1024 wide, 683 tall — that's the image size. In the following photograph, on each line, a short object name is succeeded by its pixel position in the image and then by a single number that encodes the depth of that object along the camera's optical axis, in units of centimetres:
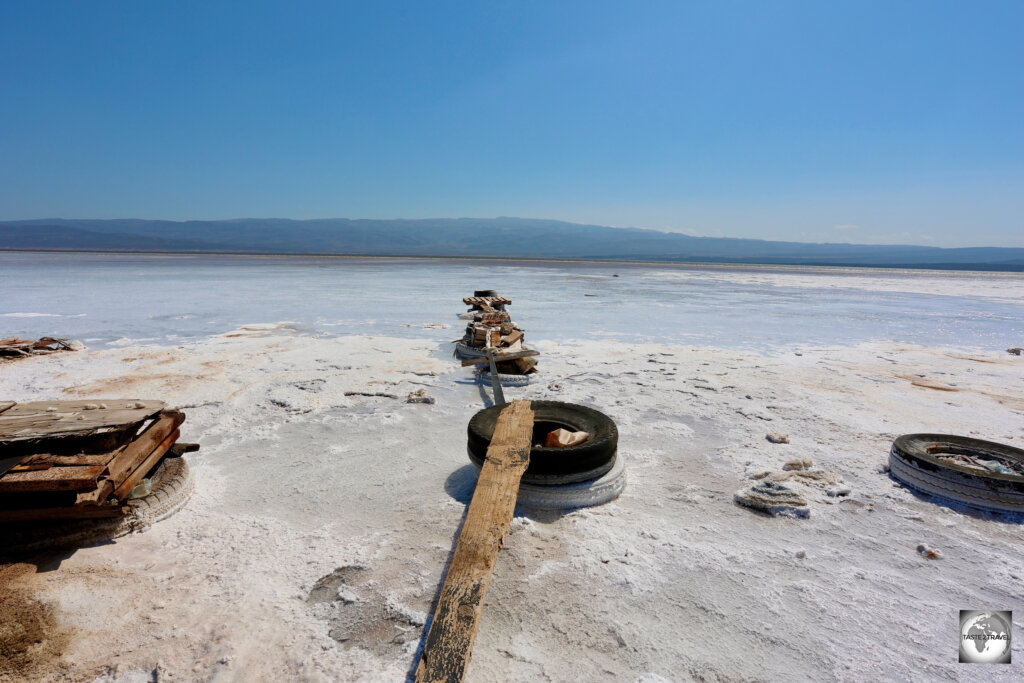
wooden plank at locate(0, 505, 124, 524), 292
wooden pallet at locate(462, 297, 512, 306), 1346
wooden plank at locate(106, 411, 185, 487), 313
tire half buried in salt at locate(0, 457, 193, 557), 296
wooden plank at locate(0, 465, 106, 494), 283
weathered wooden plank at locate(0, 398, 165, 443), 324
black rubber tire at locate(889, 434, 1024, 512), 362
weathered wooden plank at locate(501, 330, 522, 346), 843
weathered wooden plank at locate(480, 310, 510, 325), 1032
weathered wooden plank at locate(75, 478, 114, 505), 286
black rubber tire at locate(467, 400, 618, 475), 367
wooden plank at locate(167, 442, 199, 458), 398
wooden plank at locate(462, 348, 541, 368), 710
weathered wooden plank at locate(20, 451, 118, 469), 305
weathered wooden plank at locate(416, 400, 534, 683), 212
